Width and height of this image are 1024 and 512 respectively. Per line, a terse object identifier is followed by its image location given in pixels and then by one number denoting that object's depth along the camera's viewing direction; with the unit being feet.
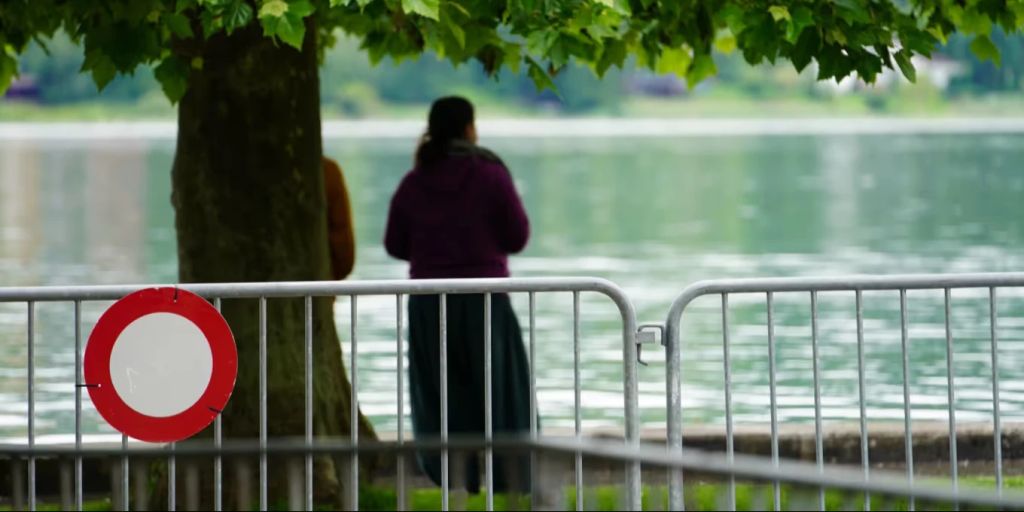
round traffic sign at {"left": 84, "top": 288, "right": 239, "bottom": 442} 44.98
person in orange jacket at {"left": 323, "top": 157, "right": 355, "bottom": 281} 63.77
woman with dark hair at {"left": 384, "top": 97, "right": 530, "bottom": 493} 58.70
